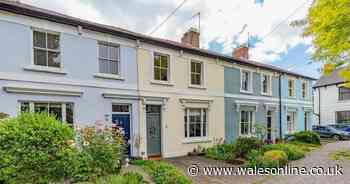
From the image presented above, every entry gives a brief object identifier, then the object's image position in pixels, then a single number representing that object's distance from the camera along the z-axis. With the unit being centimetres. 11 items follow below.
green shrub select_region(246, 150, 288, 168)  1058
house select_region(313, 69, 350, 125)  2998
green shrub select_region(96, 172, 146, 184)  658
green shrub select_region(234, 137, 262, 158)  1295
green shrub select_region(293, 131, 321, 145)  1947
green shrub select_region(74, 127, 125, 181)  717
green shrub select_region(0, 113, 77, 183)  591
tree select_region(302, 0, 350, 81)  505
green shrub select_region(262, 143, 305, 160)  1316
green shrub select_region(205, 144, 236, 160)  1288
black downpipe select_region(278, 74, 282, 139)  2115
